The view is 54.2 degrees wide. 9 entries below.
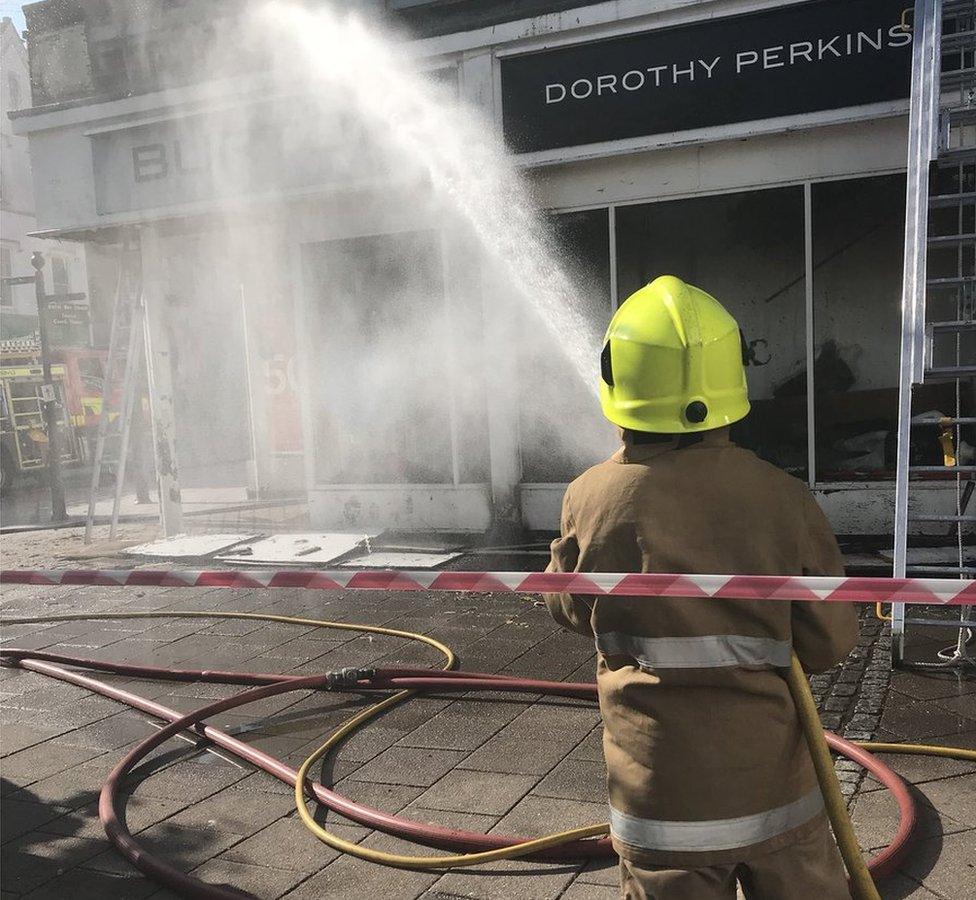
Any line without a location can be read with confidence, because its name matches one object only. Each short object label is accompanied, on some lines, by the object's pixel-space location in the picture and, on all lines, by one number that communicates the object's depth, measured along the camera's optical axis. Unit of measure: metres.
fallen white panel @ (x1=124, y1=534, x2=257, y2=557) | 9.25
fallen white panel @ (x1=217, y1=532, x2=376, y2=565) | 8.57
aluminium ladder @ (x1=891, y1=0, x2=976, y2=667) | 4.92
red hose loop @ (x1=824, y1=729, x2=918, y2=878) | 2.93
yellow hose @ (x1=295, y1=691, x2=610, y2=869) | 3.02
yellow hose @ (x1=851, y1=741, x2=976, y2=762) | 3.75
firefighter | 1.84
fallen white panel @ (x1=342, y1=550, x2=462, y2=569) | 8.06
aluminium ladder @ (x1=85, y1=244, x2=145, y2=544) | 10.12
